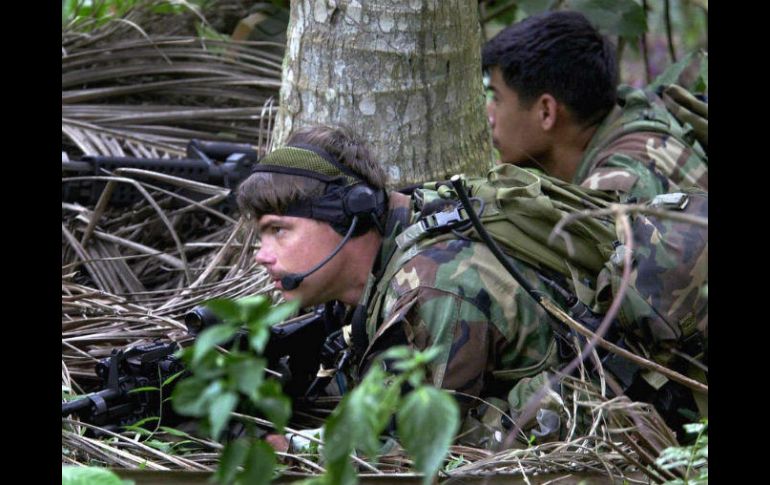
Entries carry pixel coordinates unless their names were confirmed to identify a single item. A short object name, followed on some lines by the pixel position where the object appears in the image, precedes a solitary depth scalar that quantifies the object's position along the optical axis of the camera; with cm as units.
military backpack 646
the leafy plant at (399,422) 485
